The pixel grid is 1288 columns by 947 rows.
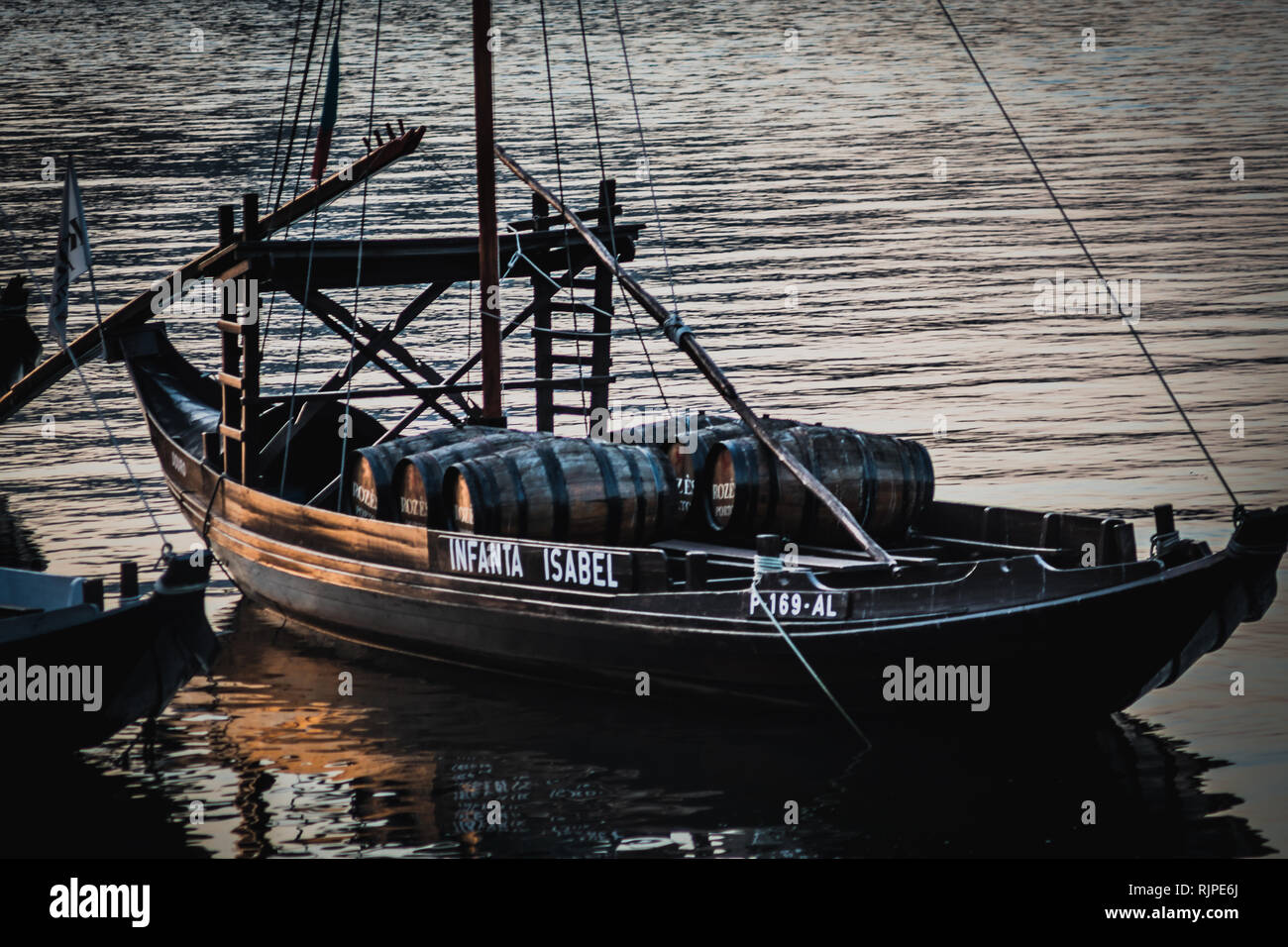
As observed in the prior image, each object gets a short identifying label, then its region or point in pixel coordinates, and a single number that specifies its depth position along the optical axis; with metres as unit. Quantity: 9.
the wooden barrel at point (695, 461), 19.88
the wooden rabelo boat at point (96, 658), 16.69
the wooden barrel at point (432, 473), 19.44
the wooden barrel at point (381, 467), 20.12
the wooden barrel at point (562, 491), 18.91
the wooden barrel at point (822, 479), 19.55
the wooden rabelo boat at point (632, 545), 16.61
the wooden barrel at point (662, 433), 20.14
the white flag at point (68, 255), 19.64
